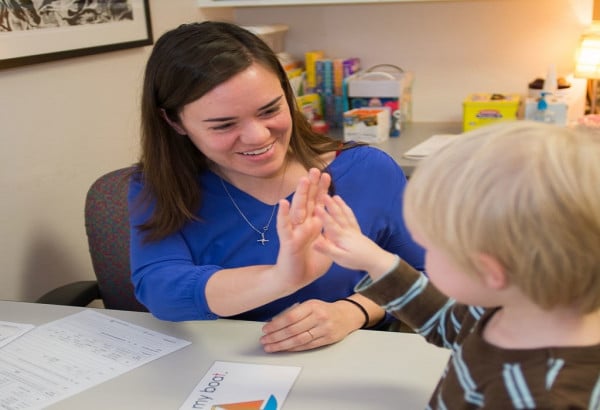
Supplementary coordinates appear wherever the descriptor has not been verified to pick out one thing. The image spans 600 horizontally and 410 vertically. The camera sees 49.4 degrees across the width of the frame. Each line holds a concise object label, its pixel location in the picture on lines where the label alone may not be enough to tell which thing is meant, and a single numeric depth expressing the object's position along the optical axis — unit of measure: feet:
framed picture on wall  5.57
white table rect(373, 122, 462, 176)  7.18
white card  3.28
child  2.09
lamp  7.63
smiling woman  3.87
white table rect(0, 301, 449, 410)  3.28
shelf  7.74
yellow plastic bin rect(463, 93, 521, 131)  7.80
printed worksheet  3.56
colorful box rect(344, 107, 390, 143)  7.96
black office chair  5.87
